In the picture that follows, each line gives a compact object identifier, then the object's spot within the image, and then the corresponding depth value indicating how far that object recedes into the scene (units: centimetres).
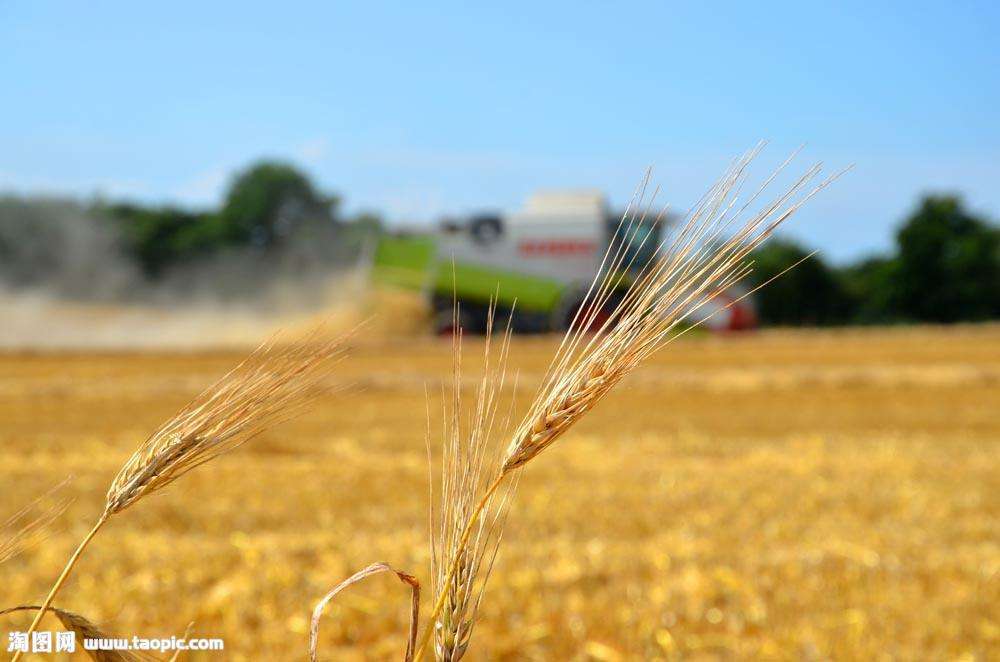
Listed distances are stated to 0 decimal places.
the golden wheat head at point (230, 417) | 94
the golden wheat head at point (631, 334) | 86
